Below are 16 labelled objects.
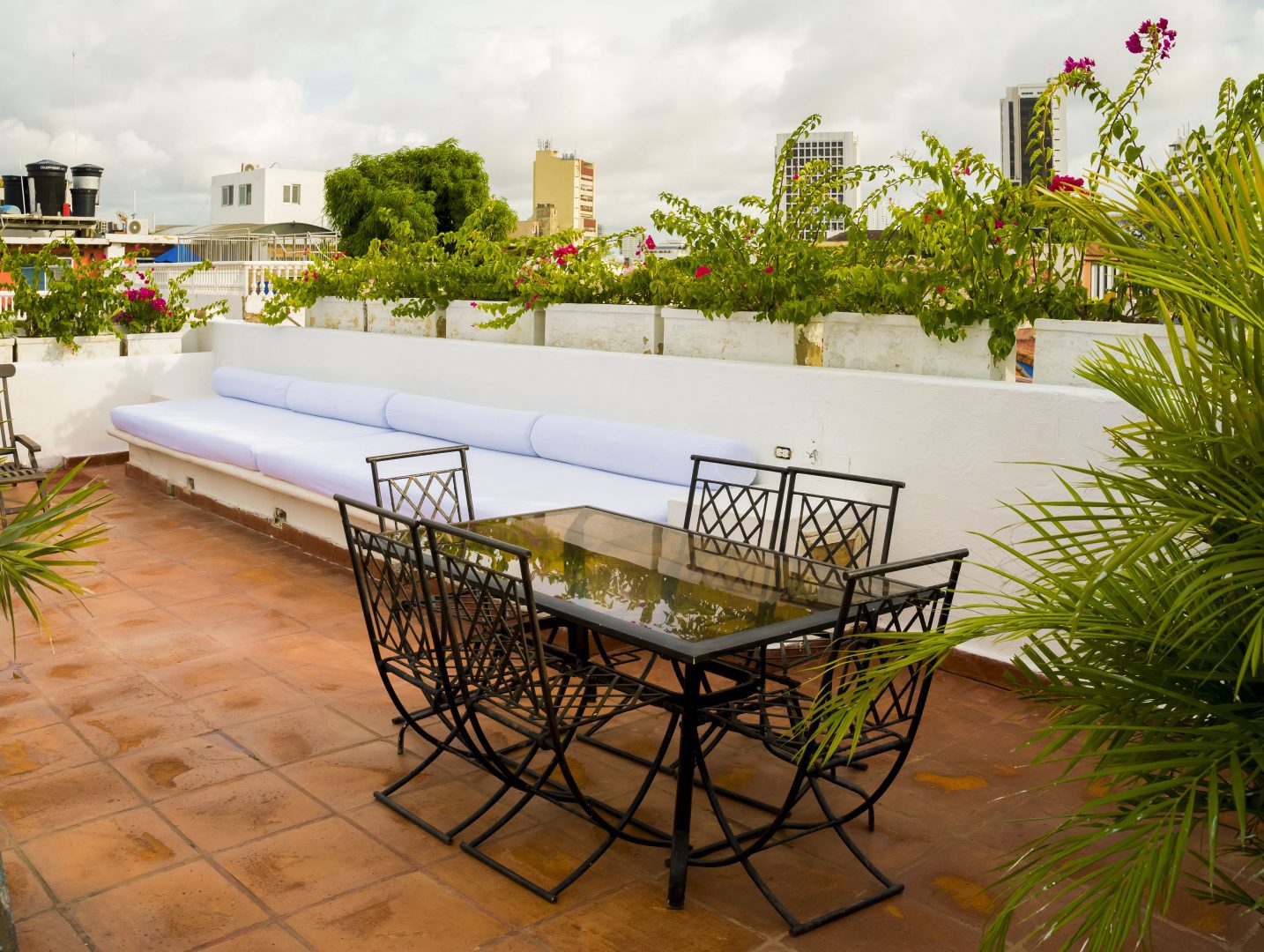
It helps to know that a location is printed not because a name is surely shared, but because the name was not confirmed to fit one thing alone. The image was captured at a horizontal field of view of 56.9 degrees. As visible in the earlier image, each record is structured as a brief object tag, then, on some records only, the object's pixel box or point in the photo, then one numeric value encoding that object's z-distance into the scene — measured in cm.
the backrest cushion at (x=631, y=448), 519
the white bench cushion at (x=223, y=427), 682
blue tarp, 3697
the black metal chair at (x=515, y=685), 281
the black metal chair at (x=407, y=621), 312
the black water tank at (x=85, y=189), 3506
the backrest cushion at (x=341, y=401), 723
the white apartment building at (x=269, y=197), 6581
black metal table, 281
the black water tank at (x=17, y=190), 3328
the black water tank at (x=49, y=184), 3250
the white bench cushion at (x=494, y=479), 499
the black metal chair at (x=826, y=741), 270
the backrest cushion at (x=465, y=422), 622
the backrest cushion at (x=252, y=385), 812
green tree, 3950
